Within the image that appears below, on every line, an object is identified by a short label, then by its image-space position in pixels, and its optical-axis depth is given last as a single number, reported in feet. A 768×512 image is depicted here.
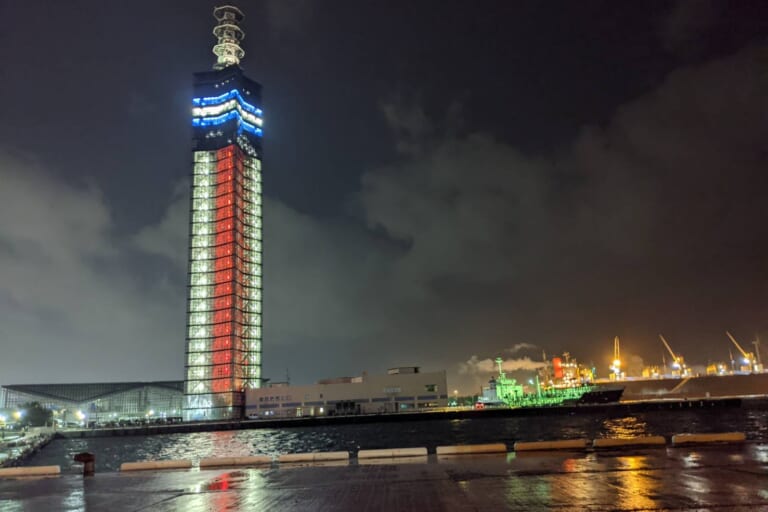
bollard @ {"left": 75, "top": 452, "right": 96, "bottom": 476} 110.43
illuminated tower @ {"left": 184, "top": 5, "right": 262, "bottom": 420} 646.74
